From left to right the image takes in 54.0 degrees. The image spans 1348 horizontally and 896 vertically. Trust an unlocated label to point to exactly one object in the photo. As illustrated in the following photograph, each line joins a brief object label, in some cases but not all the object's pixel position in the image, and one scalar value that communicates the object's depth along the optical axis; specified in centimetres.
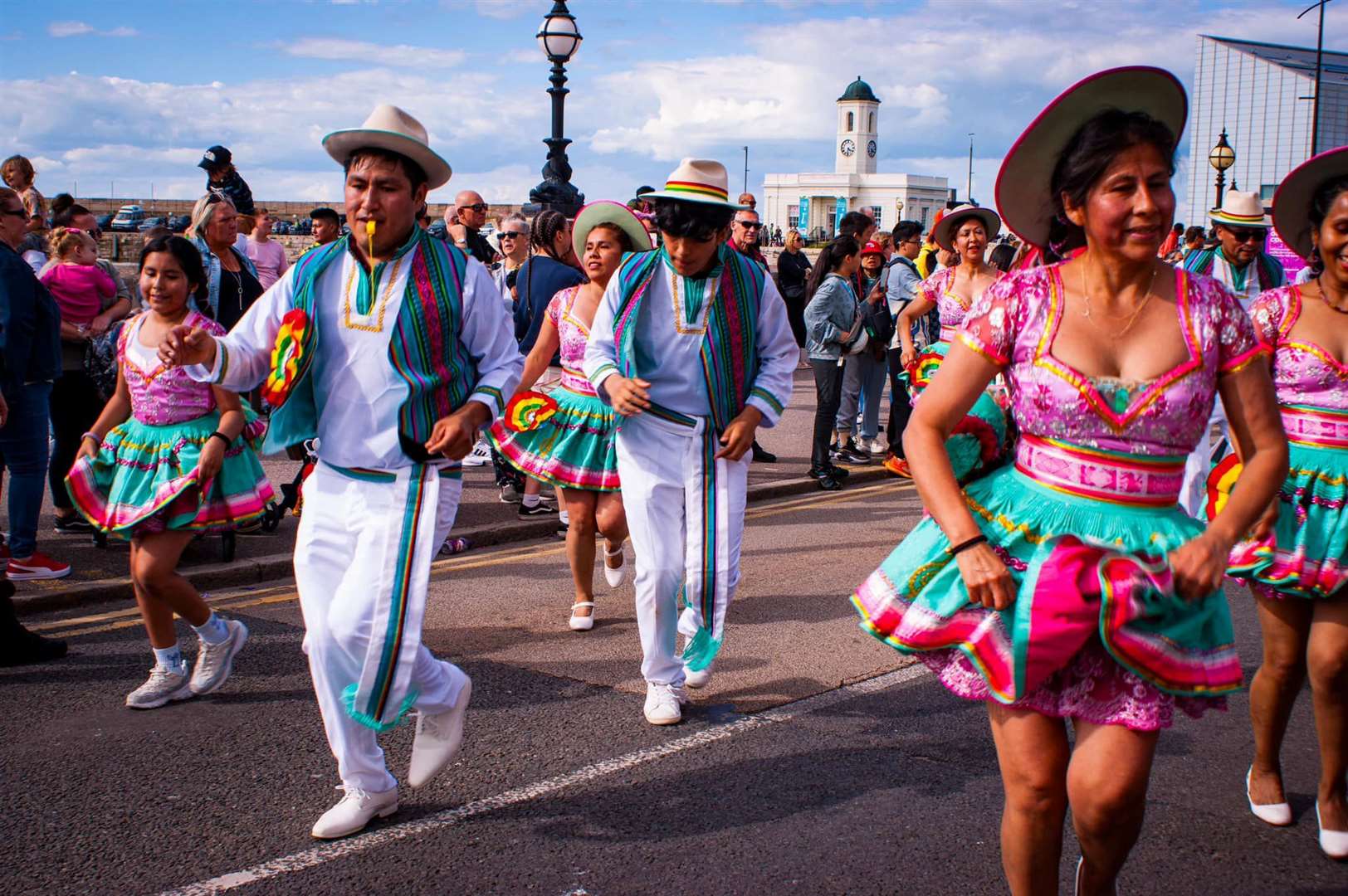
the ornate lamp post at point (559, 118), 1496
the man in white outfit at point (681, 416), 510
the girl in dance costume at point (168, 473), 522
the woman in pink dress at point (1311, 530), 389
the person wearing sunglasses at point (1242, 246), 730
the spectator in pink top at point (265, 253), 1125
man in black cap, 1030
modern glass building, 8475
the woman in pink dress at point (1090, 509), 277
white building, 12738
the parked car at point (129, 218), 4177
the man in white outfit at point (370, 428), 394
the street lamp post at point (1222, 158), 3234
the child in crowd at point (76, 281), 848
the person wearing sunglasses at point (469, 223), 1156
